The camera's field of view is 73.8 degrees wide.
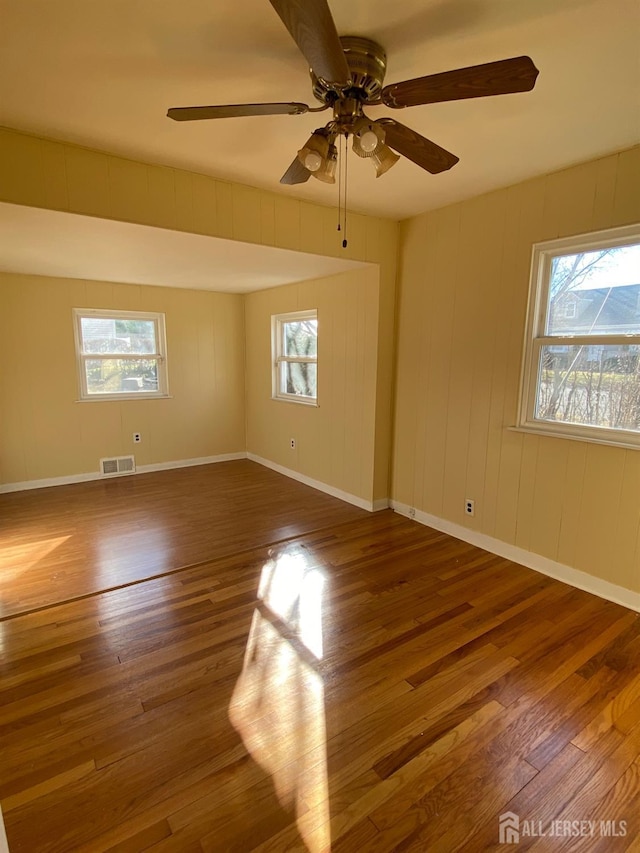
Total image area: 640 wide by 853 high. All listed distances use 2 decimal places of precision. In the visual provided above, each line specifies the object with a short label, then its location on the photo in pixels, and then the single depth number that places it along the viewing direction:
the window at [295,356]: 4.80
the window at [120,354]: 4.89
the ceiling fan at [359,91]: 1.17
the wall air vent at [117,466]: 5.10
